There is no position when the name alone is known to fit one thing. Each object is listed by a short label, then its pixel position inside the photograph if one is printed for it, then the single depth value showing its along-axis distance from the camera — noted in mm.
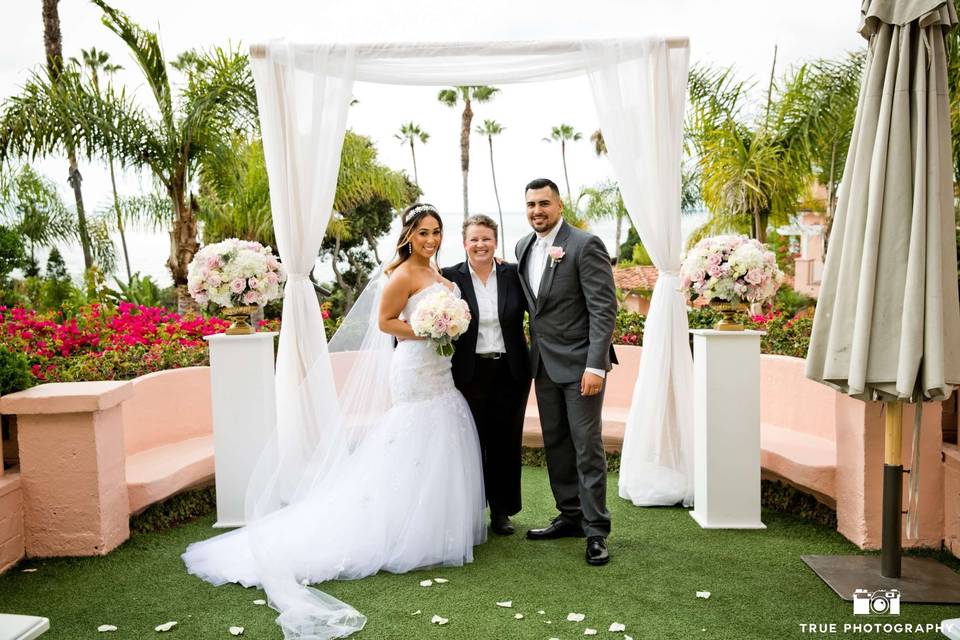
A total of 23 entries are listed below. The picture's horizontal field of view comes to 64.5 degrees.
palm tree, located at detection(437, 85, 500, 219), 28469
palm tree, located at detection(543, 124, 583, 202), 39531
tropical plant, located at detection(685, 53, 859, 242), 9367
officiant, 4098
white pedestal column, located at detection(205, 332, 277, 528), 4461
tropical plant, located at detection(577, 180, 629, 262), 31141
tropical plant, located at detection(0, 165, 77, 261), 18688
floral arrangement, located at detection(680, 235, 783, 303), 4215
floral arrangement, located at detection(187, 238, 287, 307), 4453
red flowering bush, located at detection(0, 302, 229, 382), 5555
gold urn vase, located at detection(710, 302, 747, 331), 4312
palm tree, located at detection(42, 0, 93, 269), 16953
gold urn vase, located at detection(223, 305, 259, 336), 4539
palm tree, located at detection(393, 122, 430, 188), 33281
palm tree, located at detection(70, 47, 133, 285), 23866
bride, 3586
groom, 3816
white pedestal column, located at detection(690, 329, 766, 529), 4270
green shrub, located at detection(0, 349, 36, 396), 3969
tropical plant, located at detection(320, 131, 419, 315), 15750
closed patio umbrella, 2967
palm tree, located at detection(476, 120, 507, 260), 34594
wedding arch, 4656
